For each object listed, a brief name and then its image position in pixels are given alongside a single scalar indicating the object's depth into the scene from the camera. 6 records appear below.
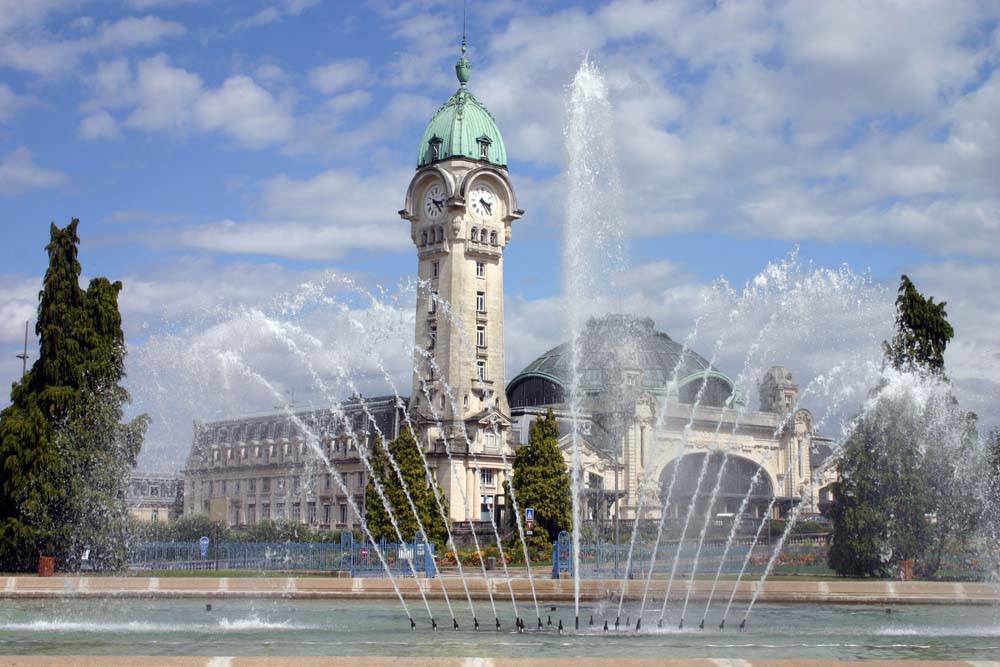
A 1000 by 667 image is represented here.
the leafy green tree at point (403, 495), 69.62
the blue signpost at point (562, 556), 40.16
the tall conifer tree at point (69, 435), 41.56
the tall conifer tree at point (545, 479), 69.19
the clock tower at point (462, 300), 87.81
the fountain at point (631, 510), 23.97
